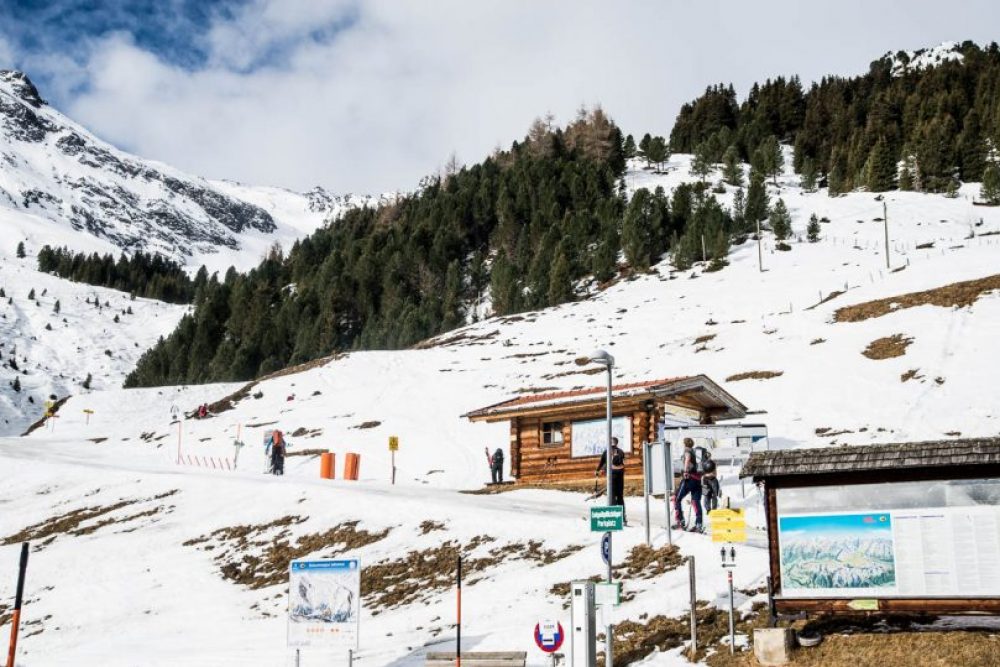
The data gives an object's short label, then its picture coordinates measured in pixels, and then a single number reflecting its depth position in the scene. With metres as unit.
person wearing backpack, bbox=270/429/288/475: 45.25
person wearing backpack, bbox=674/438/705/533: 20.73
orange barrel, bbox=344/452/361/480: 43.31
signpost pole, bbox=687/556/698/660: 13.84
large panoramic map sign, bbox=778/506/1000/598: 12.09
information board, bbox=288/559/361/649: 14.29
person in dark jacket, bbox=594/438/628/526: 23.42
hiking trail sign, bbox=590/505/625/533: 14.98
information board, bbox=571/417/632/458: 34.53
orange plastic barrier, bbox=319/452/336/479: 44.56
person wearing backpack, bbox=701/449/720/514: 21.70
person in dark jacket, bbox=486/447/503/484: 38.41
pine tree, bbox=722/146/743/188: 131.75
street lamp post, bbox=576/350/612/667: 13.69
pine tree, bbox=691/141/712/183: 135.75
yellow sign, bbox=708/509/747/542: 13.77
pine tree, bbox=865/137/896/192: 122.88
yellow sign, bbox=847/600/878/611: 12.59
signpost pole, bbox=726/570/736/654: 13.42
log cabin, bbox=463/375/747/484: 33.69
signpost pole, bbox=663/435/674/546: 19.09
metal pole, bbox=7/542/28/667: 11.84
